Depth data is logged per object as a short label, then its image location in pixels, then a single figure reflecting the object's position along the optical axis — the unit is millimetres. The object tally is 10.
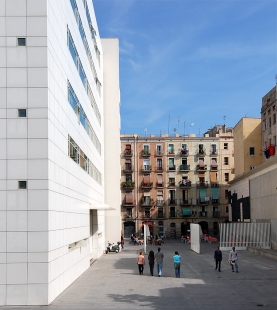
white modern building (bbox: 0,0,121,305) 11883
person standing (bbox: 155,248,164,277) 17634
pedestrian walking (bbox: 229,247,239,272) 18799
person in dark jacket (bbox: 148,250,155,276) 17952
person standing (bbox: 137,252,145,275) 18142
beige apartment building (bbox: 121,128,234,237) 53675
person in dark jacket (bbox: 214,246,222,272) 19138
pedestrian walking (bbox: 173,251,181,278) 17062
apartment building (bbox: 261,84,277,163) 37725
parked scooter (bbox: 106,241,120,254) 31582
